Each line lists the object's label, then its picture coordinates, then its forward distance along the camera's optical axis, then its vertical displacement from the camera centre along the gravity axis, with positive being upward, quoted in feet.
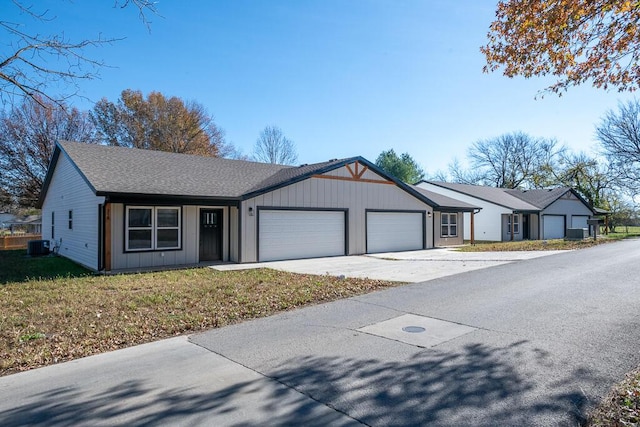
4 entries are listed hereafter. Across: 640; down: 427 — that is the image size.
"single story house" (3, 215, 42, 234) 159.43 -1.63
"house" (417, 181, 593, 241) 94.89 +1.92
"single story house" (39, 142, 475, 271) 42.57 +1.31
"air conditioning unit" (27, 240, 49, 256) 57.93 -4.10
